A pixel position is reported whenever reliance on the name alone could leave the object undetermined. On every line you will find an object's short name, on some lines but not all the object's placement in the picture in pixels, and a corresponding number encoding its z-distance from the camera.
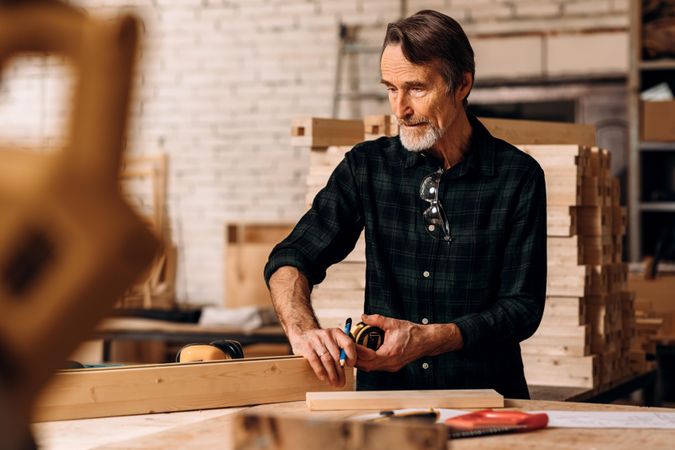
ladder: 8.22
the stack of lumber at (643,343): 4.32
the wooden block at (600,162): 3.88
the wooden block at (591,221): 3.87
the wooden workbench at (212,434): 1.67
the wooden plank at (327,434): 1.08
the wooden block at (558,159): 3.66
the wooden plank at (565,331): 3.65
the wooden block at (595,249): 3.86
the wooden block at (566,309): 3.68
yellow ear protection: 2.31
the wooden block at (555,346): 3.62
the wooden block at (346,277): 3.82
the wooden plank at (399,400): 2.02
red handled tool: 1.71
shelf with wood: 6.79
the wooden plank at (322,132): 3.97
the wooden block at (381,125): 3.97
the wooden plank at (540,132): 3.95
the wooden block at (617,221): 4.18
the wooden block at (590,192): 3.84
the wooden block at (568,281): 3.68
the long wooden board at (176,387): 2.05
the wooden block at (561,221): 3.68
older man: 2.65
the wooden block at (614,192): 4.20
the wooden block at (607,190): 3.99
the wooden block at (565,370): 3.59
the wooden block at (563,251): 3.69
